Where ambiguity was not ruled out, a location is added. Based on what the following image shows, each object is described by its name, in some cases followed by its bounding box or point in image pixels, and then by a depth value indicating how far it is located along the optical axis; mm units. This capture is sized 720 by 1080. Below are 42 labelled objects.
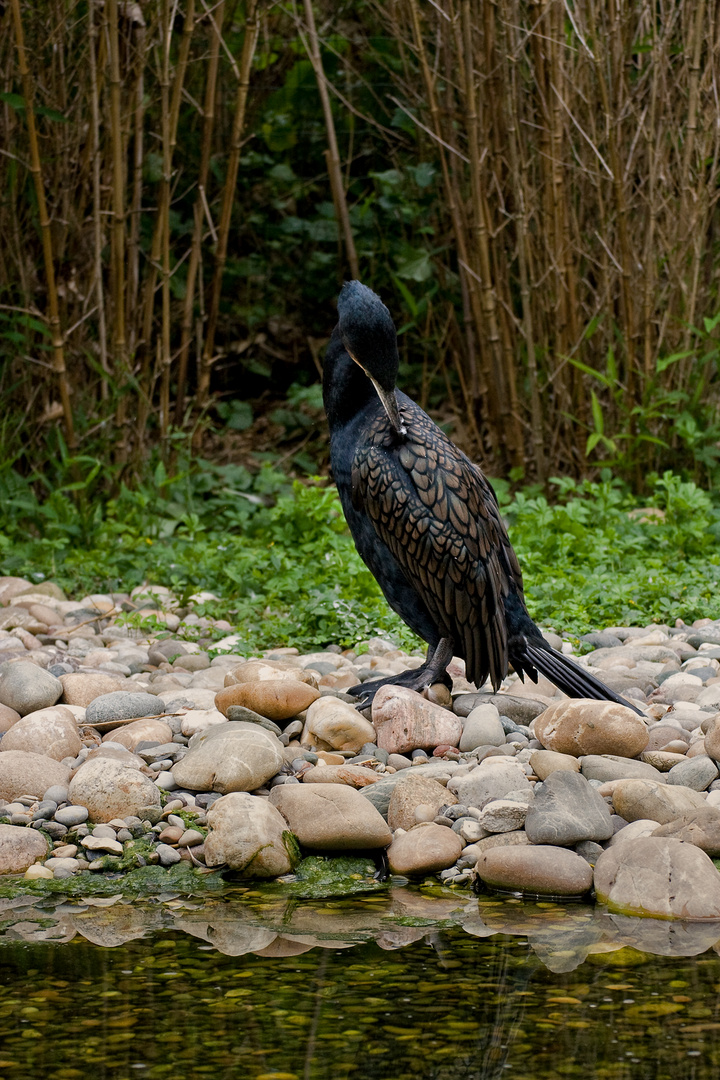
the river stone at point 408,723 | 6395
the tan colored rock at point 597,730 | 6082
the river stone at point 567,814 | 5379
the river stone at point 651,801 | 5520
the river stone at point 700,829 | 5246
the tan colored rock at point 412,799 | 5699
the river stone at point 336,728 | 6344
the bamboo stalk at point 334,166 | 13187
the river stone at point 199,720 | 6539
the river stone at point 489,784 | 5840
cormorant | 6547
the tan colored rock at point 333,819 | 5457
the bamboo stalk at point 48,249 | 10195
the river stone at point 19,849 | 5348
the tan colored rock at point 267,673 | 6570
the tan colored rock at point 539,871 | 5121
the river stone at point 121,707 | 6680
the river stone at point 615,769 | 5926
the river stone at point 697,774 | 5855
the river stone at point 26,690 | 6770
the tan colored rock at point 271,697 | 6492
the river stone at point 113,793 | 5707
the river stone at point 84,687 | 6961
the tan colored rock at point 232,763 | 5852
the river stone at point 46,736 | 6187
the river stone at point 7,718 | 6516
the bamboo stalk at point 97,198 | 11086
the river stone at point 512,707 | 6914
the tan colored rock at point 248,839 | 5324
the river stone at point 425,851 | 5387
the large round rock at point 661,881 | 4836
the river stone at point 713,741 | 5898
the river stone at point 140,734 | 6445
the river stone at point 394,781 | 5816
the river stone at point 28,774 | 5852
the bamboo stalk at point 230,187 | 11570
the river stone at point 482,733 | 6445
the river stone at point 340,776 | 5961
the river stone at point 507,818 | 5551
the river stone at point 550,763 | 5902
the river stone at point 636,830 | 5312
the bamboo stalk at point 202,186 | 11672
